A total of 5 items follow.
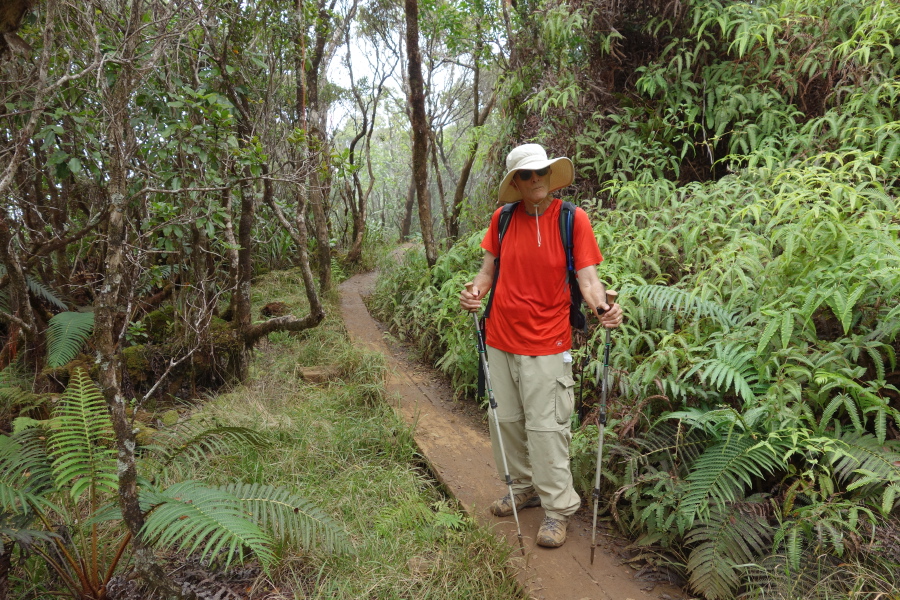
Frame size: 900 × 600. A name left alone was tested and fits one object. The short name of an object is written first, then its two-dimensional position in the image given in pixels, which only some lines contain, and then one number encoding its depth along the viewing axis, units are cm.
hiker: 329
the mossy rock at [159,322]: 668
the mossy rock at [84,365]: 535
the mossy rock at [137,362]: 596
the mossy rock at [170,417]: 486
